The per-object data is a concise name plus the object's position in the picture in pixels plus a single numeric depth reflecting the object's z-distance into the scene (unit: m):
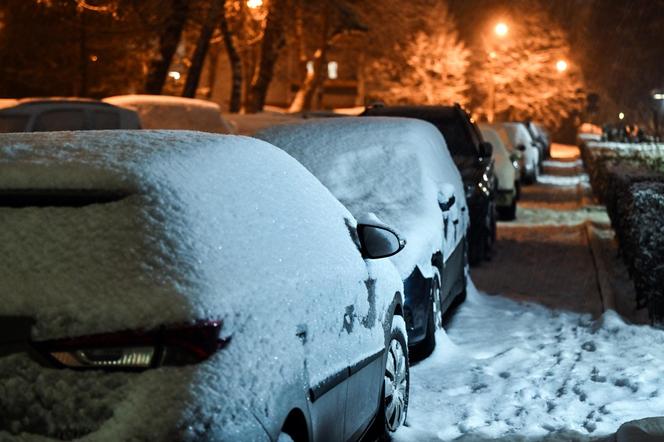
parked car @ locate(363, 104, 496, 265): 14.70
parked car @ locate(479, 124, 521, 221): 21.77
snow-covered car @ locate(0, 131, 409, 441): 3.74
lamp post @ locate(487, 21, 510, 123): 52.97
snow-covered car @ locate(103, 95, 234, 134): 26.94
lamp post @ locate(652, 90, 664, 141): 60.03
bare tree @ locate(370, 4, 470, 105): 70.81
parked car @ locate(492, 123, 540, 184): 29.36
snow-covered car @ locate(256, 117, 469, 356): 8.80
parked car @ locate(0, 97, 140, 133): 20.03
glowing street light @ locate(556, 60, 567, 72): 74.44
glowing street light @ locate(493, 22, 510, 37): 52.91
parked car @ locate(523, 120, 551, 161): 42.31
